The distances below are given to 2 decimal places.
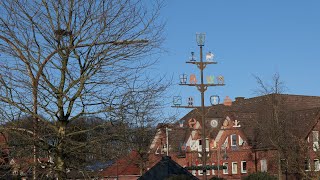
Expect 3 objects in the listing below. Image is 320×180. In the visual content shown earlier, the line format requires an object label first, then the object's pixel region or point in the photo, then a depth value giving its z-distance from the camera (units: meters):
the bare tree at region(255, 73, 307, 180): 43.62
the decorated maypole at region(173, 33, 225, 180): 41.14
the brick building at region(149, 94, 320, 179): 44.69
